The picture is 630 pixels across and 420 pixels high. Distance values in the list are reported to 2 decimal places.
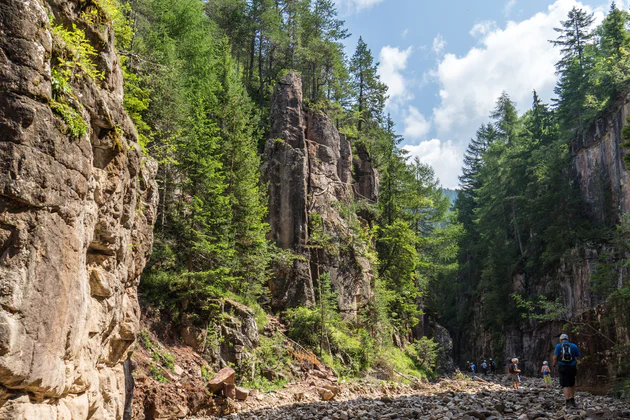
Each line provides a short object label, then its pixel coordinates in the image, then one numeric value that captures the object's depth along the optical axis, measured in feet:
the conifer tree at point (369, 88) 136.87
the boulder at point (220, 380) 43.85
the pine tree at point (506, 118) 188.14
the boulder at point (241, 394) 46.11
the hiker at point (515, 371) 64.64
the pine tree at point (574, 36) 159.43
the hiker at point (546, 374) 67.16
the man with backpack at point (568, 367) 31.63
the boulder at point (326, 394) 54.96
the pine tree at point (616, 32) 123.65
